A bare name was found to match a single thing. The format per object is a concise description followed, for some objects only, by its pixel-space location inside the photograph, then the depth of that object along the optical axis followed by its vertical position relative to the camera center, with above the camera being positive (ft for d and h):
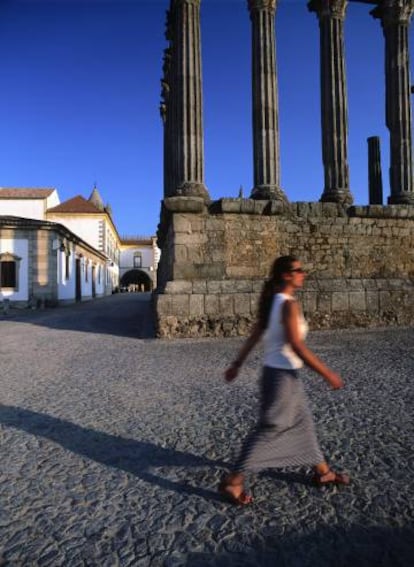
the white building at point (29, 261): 68.90 +5.73
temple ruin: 25.63 +5.27
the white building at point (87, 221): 138.92 +26.61
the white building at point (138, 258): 203.92 +17.47
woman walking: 6.50 -2.22
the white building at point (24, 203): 139.13 +33.35
